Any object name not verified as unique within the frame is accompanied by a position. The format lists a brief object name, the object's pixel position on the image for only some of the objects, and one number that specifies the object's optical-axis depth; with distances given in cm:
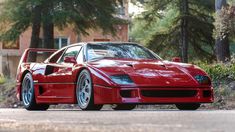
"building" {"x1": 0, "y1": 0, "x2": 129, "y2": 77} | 4124
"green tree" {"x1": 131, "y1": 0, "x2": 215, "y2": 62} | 2739
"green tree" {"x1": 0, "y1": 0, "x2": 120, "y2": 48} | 2125
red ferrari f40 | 975
